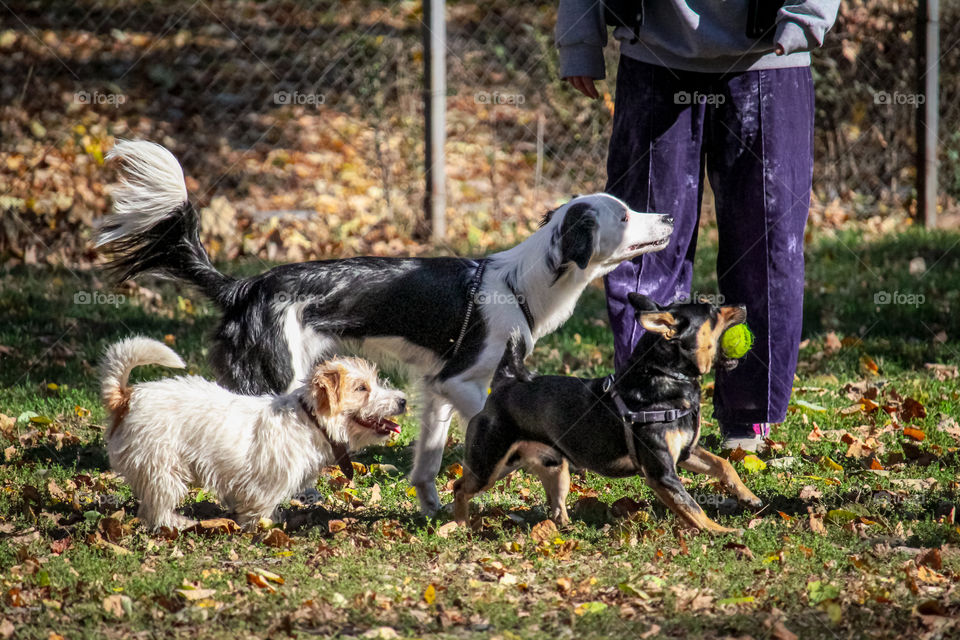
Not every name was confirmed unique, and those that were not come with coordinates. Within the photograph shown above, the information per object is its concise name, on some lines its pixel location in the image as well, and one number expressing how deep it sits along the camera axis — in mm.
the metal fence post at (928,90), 18375
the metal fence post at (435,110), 17156
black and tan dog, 8148
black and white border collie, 9250
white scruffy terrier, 8281
